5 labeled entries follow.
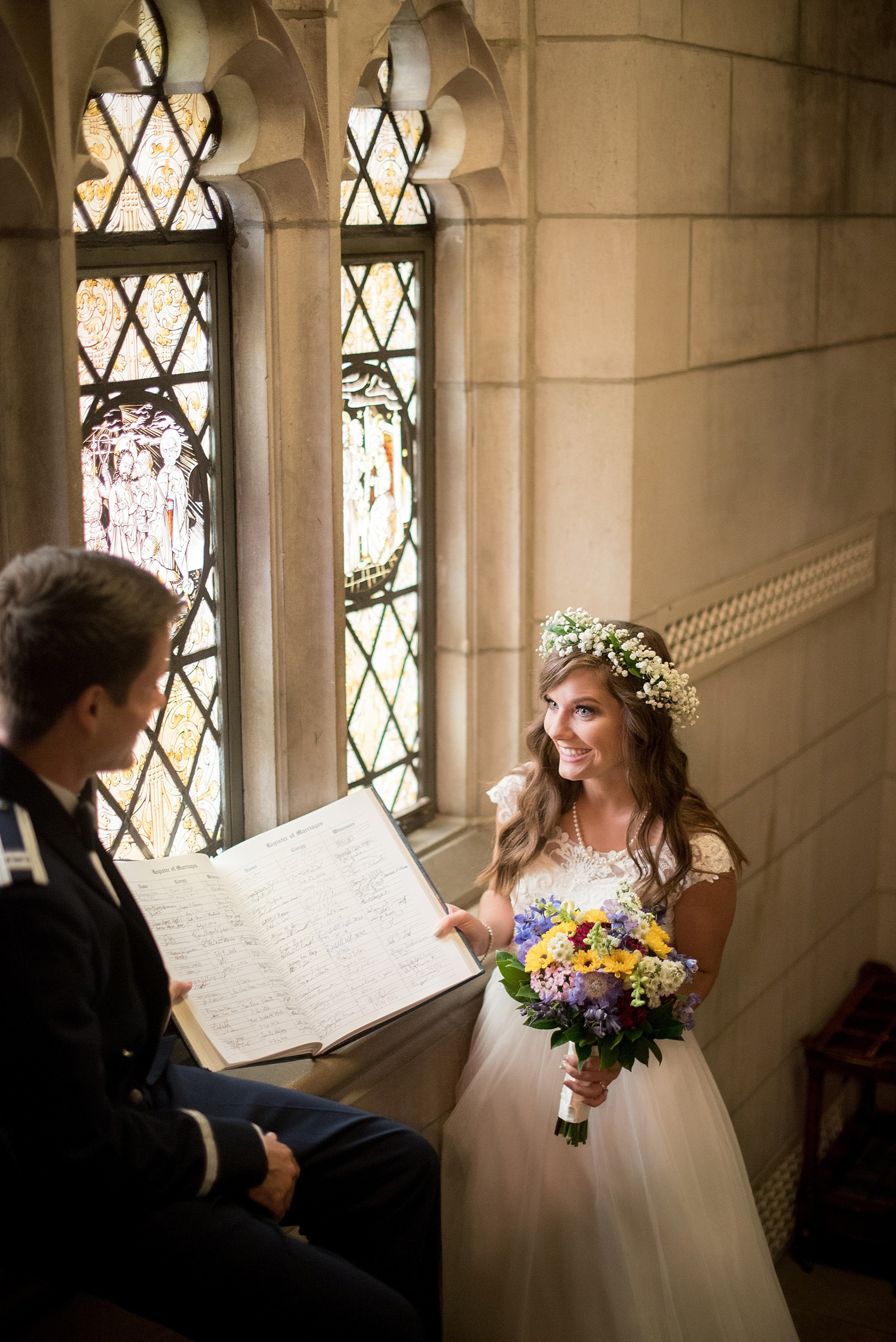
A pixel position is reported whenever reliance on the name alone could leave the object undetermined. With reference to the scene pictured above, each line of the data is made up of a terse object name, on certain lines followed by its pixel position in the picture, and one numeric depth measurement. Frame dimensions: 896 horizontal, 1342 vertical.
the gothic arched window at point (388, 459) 3.14
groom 1.55
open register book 2.42
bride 2.75
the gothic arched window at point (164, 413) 2.48
